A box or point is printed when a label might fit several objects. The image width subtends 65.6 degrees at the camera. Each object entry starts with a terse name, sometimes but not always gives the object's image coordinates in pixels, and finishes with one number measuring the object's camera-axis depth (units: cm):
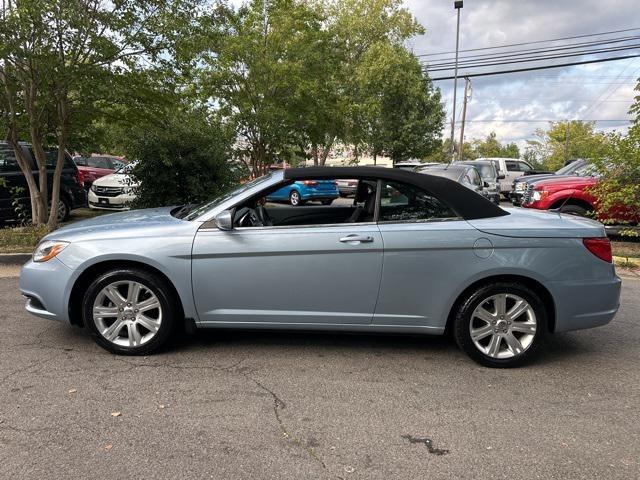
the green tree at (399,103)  2725
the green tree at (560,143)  6781
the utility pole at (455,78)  2689
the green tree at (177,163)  902
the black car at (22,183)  962
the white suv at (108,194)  1233
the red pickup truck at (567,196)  1009
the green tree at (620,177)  866
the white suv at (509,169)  2277
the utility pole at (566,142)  6540
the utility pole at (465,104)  3609
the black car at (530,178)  1250
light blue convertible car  377
